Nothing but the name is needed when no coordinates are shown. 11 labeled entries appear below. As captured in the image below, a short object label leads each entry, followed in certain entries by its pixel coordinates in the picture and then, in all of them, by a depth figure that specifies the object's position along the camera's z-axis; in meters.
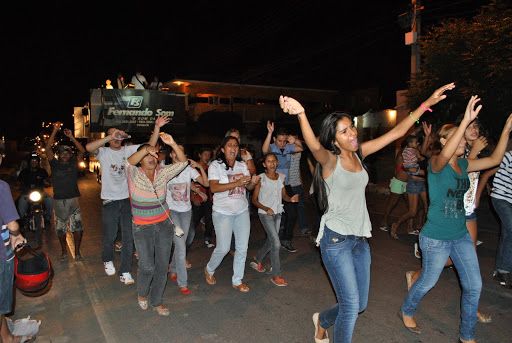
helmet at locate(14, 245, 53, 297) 4.20
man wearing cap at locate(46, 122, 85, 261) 7.26
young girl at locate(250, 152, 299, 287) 5.97
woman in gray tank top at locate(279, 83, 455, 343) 3.54
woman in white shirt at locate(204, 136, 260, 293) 5.61
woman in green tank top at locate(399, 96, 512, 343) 3.97
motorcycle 9.04
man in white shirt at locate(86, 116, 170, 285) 6.54
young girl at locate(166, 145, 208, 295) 5.66
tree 11.98
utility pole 15.90
